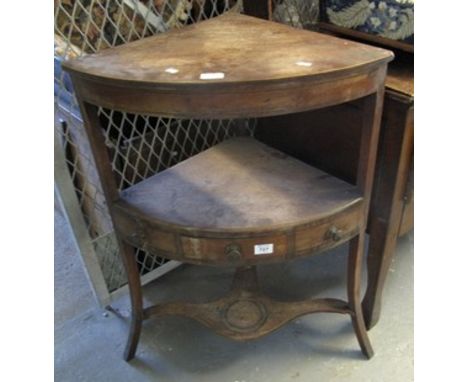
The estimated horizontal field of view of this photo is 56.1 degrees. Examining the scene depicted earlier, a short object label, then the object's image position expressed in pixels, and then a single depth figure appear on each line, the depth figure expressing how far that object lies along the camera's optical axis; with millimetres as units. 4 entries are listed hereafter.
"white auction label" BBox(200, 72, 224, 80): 662
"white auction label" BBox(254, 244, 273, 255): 842
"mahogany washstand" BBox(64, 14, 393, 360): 680
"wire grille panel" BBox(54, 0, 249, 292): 1007
